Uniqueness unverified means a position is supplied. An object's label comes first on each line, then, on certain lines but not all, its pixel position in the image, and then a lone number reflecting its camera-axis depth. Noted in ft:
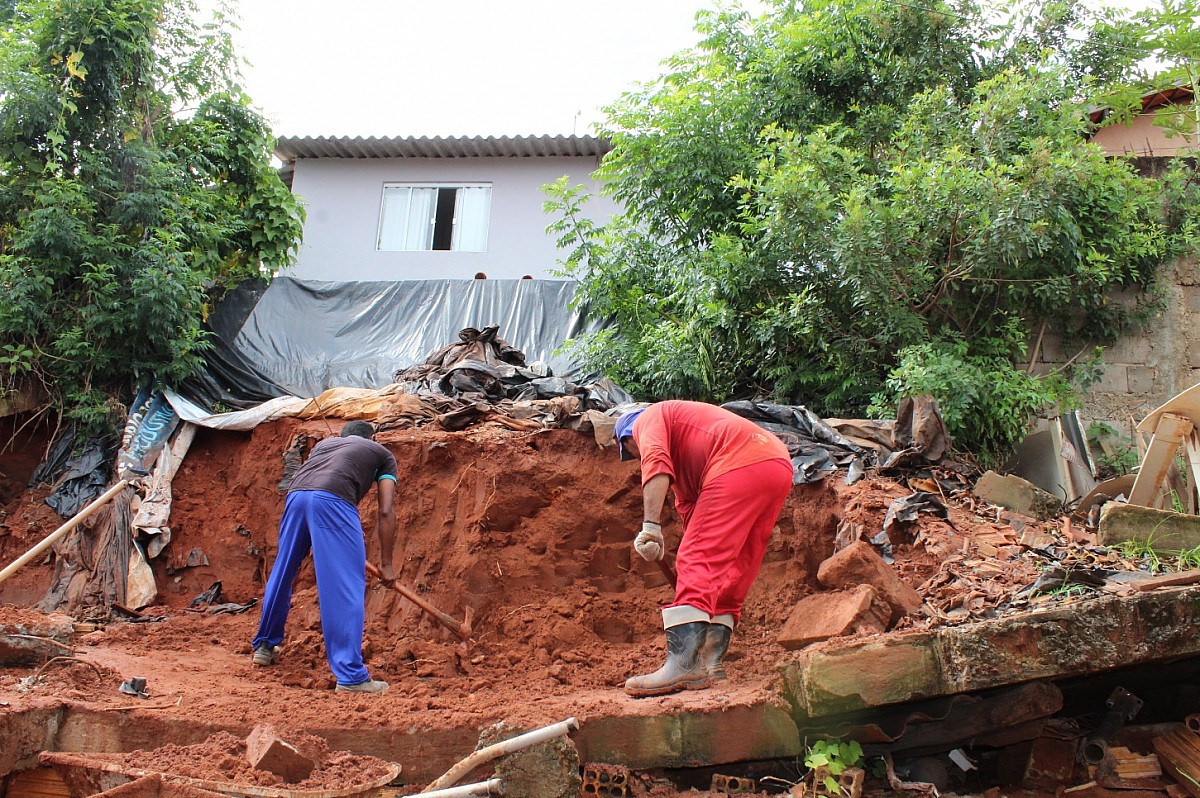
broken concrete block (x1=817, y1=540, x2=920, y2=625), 13.56
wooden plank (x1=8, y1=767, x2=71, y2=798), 12.28
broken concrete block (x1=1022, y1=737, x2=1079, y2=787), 11.77
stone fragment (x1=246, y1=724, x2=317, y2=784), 11.10
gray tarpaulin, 27.32
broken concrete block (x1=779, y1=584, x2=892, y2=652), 12.84
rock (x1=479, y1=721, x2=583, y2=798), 10.88
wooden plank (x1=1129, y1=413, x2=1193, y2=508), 15.81
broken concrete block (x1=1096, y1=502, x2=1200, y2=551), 14.28
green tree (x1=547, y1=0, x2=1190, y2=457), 21.63
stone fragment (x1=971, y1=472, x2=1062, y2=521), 17.94
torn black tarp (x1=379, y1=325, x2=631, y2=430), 21.50
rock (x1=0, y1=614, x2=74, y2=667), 15.11
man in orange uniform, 12.99
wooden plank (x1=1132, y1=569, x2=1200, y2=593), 11.95
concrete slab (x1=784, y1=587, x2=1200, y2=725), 11.10
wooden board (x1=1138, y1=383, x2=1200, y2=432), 15.09
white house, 40.27
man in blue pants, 15.17
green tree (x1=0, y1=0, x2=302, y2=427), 26.05
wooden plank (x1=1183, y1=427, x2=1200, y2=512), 15.64
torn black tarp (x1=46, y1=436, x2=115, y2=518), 24.41
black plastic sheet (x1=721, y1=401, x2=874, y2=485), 18.30
